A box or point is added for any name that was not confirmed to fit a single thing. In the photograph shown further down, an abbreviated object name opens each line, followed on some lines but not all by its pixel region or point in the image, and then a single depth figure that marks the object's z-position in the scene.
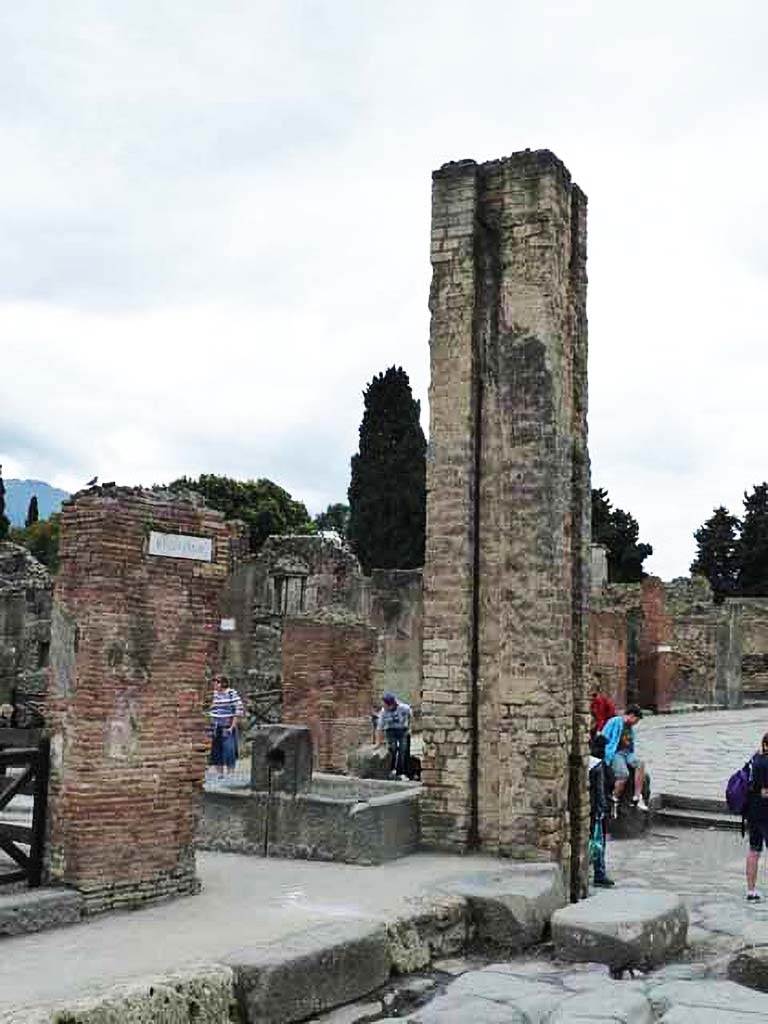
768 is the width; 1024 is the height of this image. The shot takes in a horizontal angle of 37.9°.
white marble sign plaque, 7.02
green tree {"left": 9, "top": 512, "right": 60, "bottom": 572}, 55.22
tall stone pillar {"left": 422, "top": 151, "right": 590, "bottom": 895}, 9.03
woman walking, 8.93
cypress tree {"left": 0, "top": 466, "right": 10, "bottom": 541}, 51.46
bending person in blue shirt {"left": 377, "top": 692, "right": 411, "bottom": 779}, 12.76
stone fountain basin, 8.70
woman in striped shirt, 14.96
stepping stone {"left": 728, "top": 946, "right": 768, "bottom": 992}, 6.12
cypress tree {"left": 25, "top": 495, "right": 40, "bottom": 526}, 67.49
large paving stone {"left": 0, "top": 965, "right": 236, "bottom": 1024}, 4.70
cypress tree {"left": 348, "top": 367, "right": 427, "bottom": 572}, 44.31
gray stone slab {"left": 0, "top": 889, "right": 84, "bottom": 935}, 6.14
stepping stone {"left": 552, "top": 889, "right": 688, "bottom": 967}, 6.60
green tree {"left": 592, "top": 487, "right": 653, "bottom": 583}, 49.88
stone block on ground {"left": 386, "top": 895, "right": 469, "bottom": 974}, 6.70
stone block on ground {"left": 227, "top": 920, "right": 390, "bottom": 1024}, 5.46
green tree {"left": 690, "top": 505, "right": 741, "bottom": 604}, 52.62
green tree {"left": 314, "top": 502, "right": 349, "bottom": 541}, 74.50
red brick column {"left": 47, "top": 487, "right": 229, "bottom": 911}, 6.62
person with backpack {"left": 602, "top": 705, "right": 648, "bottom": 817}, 12.04
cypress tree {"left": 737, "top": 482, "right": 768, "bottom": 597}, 50.47
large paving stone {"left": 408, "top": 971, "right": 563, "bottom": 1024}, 5.57
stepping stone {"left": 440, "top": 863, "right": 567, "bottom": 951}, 7.28
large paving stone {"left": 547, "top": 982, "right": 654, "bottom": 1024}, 5.38
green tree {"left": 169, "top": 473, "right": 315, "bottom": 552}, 49.81
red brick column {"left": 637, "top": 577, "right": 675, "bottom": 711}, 28.53
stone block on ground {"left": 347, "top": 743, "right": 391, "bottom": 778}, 11.91
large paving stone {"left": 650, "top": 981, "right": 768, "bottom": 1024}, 5.26
